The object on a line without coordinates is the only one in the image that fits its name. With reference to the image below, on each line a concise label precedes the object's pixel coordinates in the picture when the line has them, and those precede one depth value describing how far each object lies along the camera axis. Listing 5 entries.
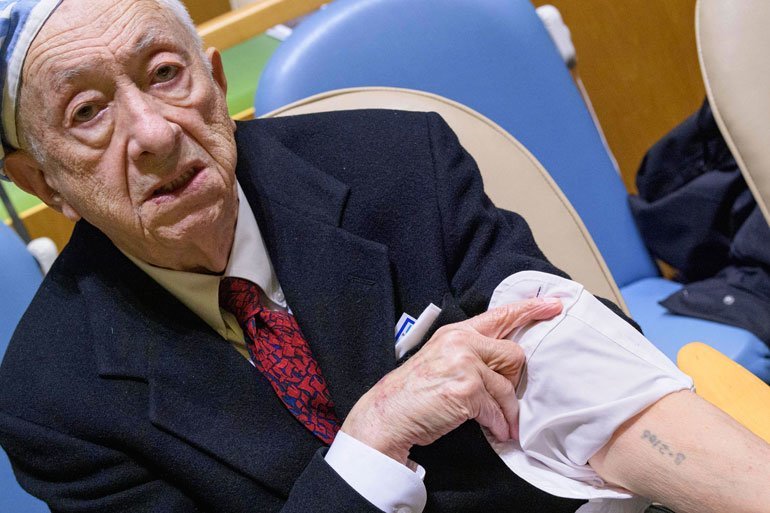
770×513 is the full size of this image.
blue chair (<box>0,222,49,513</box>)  1.52
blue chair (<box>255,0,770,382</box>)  1.64
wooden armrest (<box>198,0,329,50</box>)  1.89
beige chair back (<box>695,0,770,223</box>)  1.54
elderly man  1.14
